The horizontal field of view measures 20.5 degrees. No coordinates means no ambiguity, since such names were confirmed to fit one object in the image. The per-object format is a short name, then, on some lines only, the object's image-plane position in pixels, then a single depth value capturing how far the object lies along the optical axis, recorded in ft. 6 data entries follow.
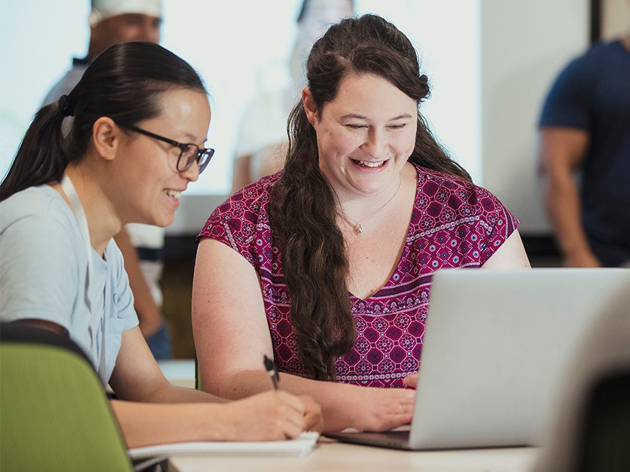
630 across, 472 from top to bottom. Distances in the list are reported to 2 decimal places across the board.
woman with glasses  6.20
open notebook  6.11
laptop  6.03
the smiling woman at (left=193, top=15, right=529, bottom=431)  7.14
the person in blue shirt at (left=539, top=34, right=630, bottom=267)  11.00
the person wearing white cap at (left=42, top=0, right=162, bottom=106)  10.62
